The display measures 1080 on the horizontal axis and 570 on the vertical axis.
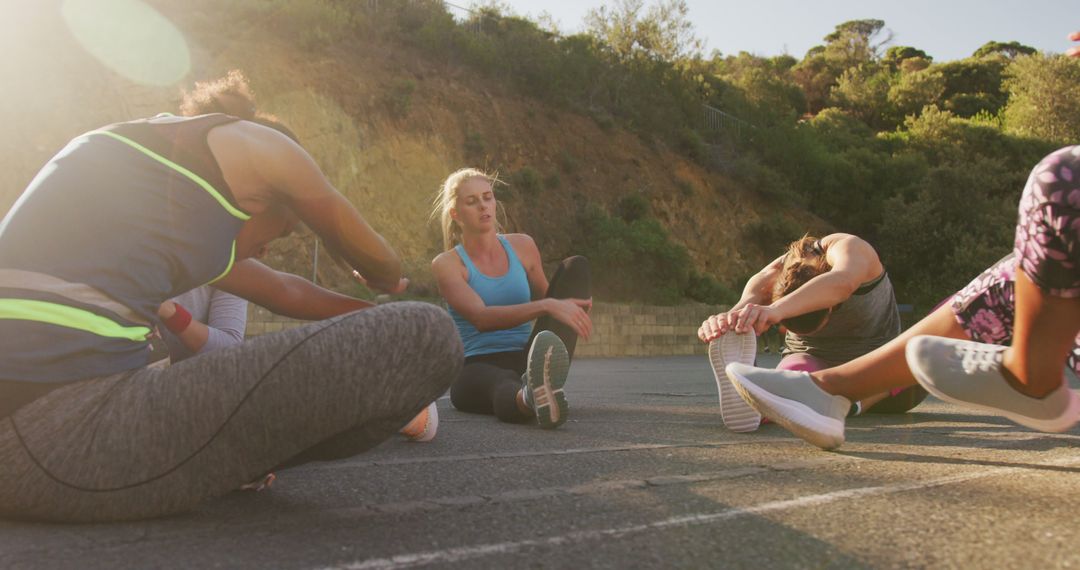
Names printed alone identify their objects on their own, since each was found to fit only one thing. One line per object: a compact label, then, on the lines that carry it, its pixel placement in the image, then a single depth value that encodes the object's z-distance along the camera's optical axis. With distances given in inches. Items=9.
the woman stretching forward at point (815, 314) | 129.6
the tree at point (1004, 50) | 2630.4
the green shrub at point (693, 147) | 1009.5
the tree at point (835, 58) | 1959.9
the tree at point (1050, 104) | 1502.2
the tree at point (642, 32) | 1088.8
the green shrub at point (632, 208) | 860.0
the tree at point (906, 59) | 2352.4
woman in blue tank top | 149.6
